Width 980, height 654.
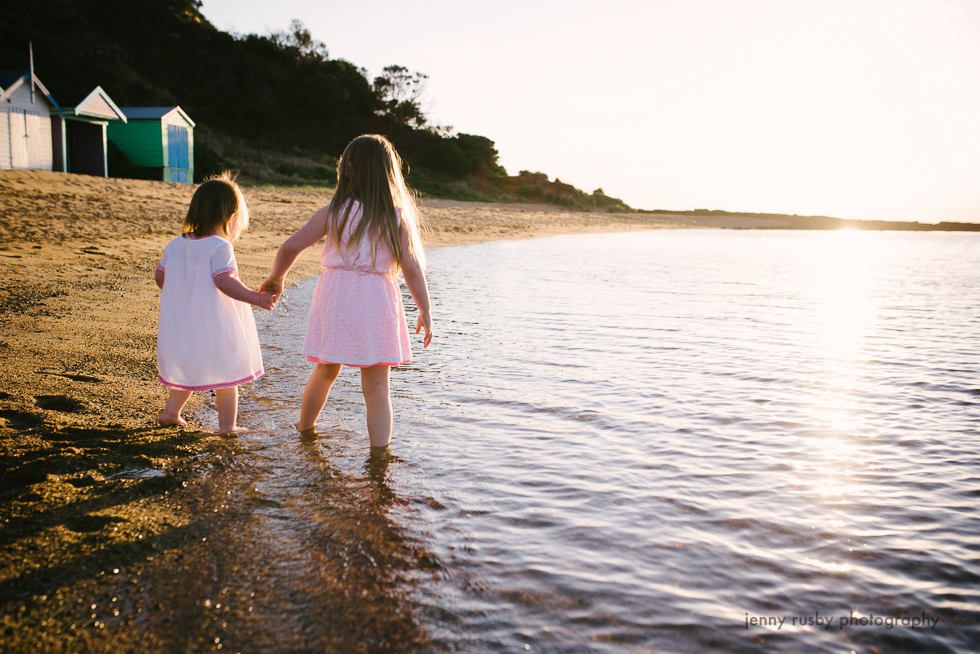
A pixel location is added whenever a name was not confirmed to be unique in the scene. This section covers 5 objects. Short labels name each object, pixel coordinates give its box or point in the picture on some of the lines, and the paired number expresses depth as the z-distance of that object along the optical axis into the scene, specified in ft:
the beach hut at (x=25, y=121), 59.72
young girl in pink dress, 10.58
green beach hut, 79.15
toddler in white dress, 10.79
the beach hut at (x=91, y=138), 72.02
